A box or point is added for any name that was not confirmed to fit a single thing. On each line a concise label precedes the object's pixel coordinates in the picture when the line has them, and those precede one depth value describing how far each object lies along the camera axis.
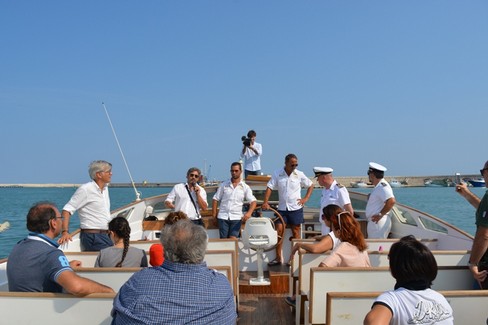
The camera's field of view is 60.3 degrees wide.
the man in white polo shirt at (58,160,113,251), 4.07
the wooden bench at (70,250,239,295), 2.72
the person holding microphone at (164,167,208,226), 5.18
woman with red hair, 2.98
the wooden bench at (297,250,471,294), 3.33
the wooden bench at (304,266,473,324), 2.67
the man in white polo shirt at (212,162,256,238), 5.21
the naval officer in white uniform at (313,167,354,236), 4.76
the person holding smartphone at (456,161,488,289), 2.48
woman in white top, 1.62
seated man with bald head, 2.22
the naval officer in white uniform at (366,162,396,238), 4.55
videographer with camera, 7.39
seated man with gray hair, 1.72
